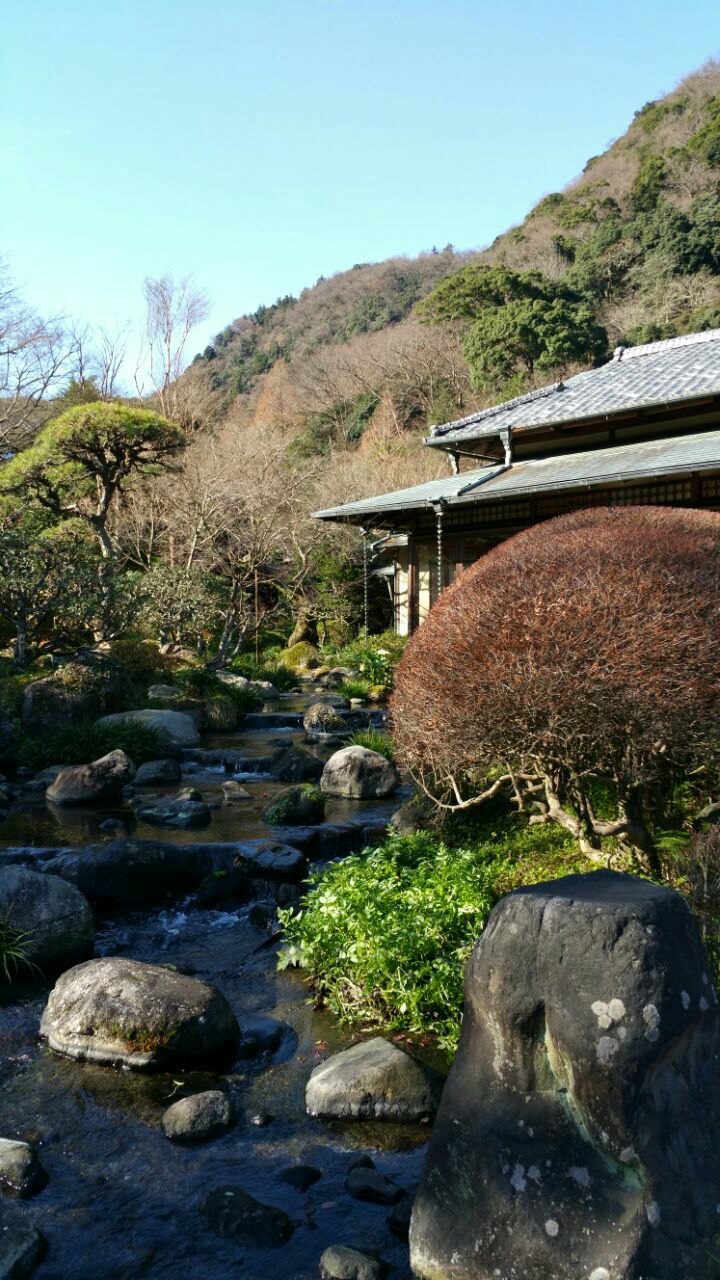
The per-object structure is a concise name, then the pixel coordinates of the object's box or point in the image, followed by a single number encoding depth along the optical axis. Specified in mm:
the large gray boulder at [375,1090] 4289
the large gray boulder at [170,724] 13445
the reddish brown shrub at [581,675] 4883
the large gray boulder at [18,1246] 3205
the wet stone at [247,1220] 3457
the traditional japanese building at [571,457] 13867
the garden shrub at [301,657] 23891
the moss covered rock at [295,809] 9602
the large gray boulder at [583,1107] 2730
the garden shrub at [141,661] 16250
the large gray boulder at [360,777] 10688
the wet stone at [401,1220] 3432
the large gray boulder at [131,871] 7320
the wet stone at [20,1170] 3758
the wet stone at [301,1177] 3789
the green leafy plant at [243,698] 17156
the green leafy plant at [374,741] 12043
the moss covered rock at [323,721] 15586
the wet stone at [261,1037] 4984
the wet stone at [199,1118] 4152
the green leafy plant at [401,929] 5039
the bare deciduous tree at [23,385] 25875
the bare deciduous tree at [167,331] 42591
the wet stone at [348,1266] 3170
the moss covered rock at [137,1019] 4758
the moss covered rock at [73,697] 13102
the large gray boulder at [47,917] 5961
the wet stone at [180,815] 9625
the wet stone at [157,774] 11664
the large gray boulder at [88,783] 10555
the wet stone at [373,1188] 3680
